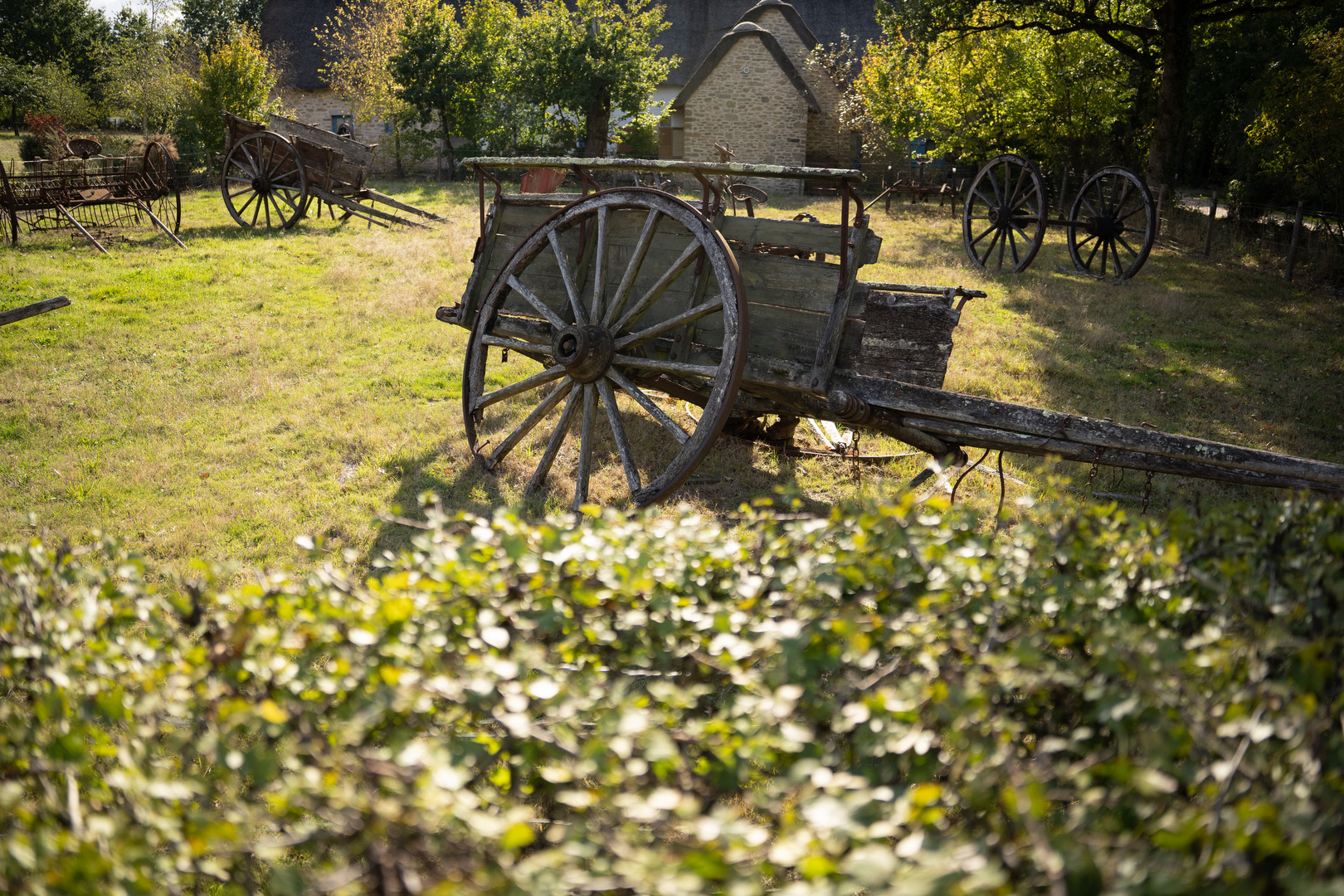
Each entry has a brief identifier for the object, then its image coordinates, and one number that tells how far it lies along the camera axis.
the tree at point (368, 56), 24.88
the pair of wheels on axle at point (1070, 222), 12.06
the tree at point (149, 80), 25.22
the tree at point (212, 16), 40.97
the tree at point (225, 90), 21.39
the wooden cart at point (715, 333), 3.99
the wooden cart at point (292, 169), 13.67
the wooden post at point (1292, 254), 12.79
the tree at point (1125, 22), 14.80
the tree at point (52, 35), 35.12
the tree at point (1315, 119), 13.07
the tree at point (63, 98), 28.86
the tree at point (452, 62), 23.44
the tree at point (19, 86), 32.16
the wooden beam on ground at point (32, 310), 5.16
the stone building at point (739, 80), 25.12
